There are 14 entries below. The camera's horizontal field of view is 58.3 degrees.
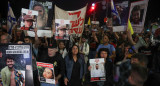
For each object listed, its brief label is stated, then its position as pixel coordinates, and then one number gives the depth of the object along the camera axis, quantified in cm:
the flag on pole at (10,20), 521
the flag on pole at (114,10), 425
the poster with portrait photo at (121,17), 409
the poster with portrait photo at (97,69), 302
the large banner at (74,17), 529
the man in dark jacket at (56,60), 339
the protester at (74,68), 353
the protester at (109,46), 423
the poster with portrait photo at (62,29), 439
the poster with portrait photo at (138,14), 390
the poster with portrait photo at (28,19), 400
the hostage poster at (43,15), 448
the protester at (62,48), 469
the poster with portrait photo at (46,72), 301
